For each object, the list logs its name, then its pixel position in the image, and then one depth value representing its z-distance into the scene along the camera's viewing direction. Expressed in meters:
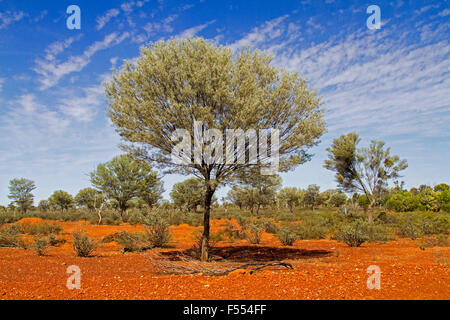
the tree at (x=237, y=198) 50.94
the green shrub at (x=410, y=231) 20.02
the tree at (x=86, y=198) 62.47
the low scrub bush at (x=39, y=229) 22.82
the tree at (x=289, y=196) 65.12
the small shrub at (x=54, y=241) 16.90
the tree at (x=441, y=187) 41.25
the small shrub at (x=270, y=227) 25.22
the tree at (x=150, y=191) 39.58
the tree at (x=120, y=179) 38.16
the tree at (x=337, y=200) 69.29
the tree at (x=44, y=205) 66.47
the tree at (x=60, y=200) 65.38
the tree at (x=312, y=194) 68.12
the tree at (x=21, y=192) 60.22
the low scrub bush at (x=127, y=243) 15.20
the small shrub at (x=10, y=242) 15.14
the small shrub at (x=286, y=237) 17.23
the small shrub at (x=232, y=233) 22.08
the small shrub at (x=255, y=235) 18.23
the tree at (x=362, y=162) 29.78
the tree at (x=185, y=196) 49.50
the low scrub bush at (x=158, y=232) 17.06
